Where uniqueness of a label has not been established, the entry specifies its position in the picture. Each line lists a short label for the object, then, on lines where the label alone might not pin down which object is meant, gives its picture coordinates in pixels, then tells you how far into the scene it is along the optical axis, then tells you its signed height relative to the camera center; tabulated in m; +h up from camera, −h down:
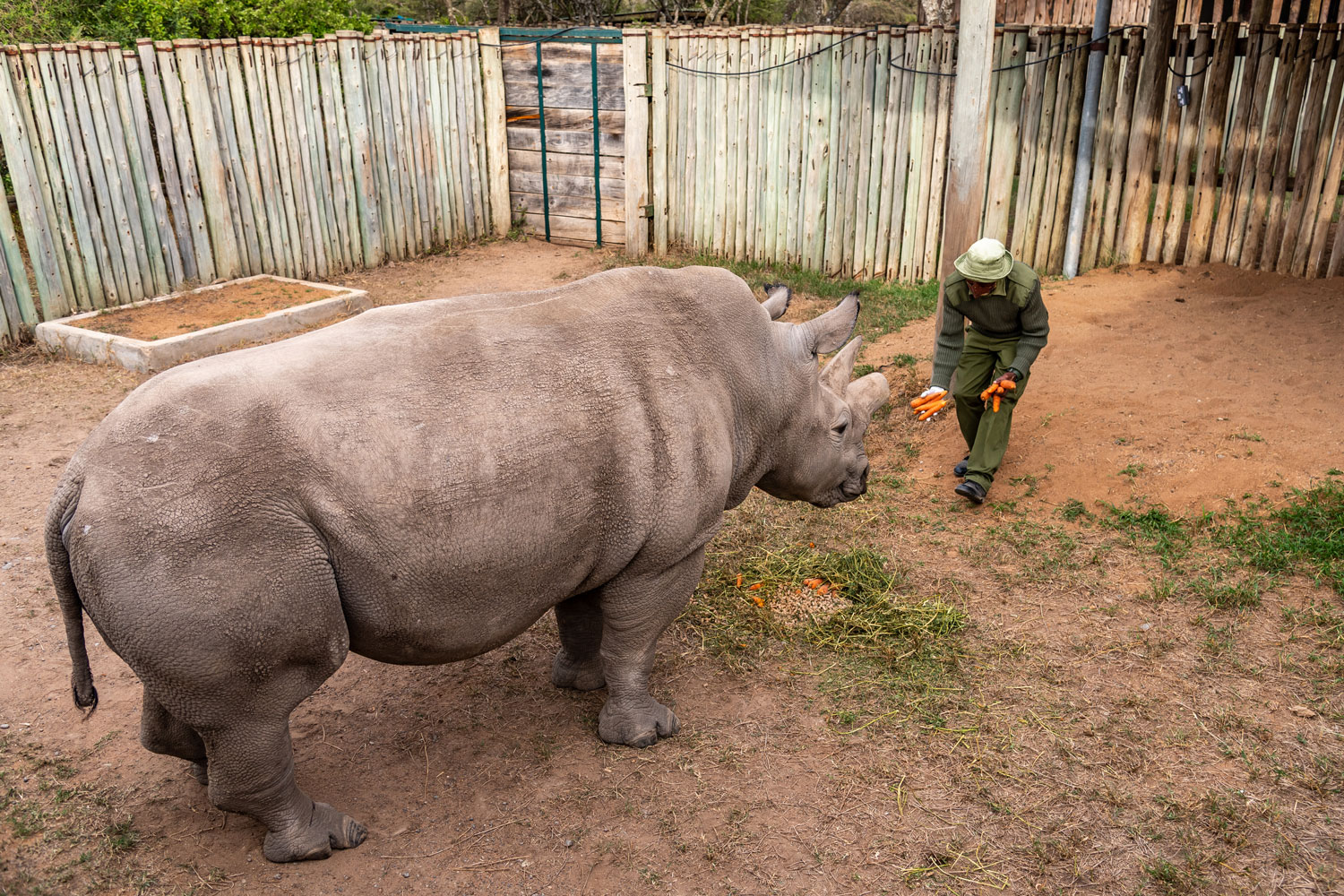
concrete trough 9.29 -2.84
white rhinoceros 3.36 -1.59
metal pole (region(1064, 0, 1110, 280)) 10.01 -1.40
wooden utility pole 7.67 -0.97
